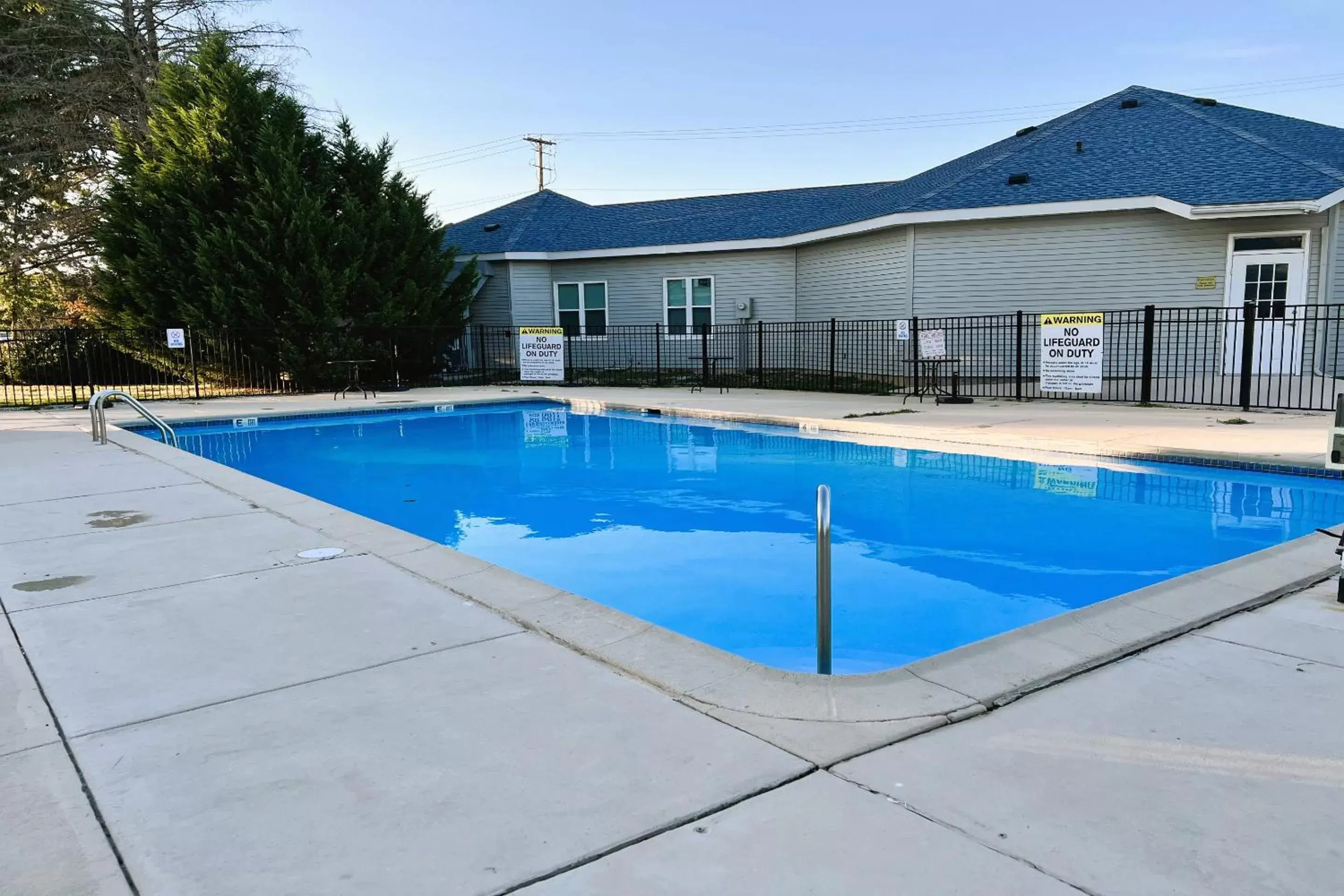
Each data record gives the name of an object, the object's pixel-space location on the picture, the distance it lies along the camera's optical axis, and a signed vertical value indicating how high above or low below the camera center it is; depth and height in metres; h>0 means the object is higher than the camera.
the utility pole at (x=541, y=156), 47.69 +10.73
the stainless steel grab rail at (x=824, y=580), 3.25 -0.90
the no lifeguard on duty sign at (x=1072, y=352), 12.83 -0.22
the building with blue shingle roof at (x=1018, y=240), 14.30 +2.01
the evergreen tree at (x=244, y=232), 17.31 +2.54
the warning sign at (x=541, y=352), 19.14 -0.03
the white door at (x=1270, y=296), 14.12 +0.60
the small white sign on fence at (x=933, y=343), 13.86 -0.04
